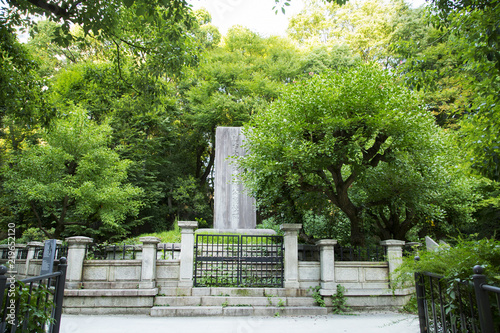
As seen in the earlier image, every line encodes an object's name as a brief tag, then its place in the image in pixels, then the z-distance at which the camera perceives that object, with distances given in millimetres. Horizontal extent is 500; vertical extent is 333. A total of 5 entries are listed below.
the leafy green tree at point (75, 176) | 12742
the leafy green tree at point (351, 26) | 21047
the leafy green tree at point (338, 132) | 7836
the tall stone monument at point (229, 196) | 13062
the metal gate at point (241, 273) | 7691
